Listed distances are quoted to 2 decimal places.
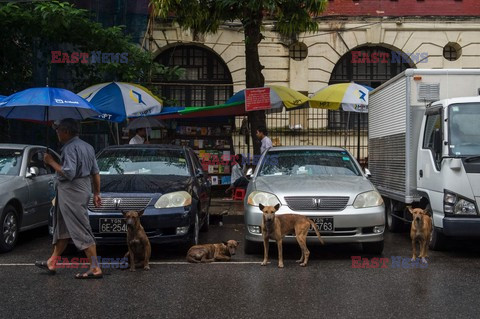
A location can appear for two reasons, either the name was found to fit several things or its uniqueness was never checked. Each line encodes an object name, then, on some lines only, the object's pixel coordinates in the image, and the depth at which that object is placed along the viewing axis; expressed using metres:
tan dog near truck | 7.53
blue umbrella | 8.56
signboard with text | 13.68
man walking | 6.66
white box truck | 7.71
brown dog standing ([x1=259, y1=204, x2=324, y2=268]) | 7.26
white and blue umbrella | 12.94
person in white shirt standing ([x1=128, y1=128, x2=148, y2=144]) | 13.63
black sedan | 7.54
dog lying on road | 7.59
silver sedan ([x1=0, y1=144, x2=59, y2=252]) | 8.44
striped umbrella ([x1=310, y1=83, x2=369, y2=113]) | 14.59
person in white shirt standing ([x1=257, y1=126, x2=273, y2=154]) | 14.14
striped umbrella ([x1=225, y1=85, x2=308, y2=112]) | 14.30
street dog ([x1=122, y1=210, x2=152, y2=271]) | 6.95
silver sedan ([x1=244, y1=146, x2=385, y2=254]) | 7.56
